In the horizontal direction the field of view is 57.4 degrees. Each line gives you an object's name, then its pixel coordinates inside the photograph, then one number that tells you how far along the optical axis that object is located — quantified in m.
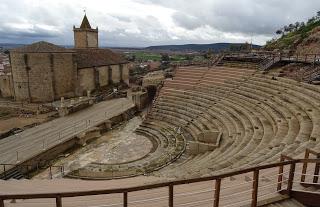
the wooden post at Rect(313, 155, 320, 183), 5.66
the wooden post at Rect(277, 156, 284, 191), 5.66
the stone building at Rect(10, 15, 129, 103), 35.34
